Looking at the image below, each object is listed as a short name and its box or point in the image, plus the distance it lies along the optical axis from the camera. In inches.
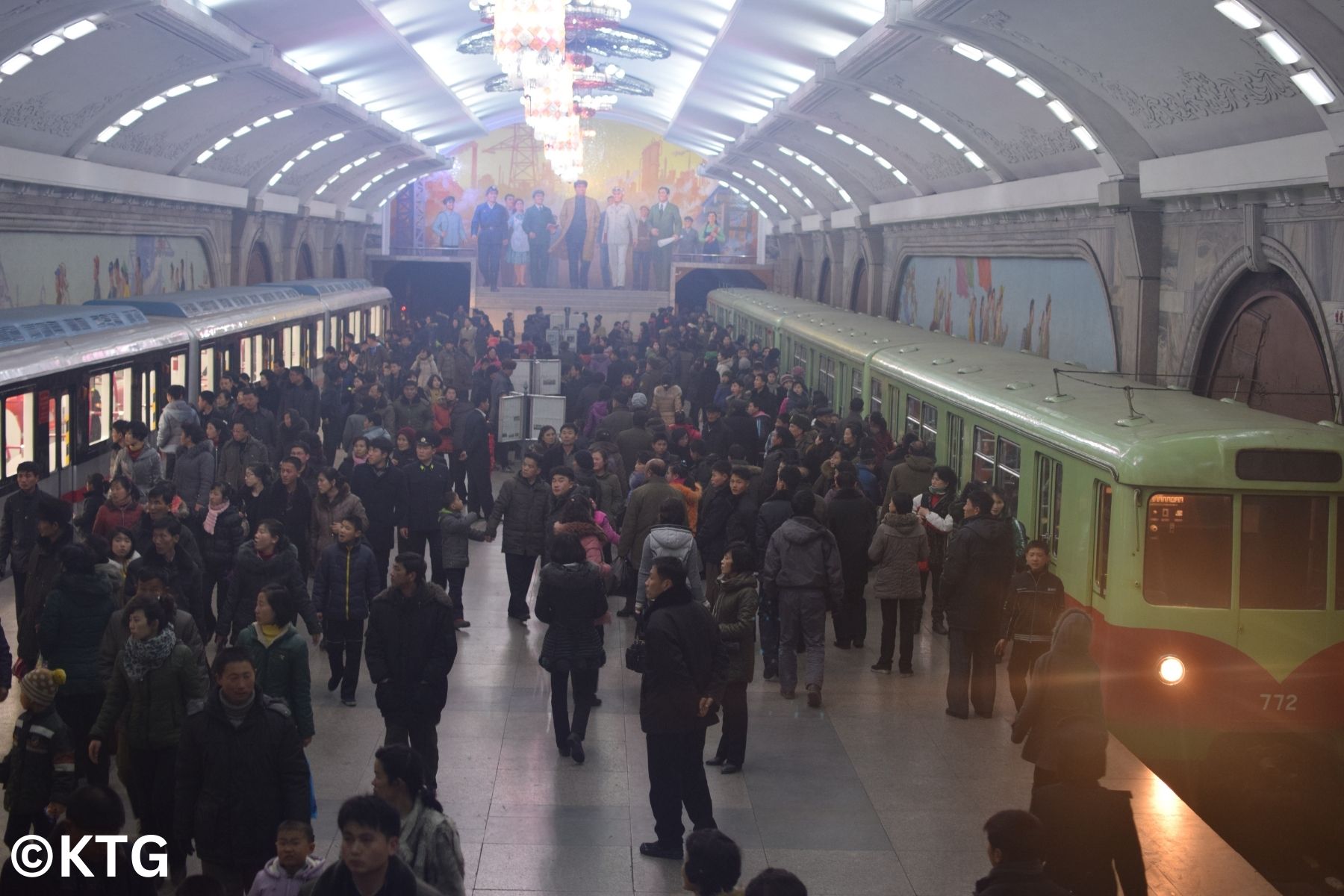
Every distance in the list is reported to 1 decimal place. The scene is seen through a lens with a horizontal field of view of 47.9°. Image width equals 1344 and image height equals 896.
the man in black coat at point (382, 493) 443.2
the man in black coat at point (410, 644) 289.0
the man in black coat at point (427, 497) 445.4
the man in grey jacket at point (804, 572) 377.1
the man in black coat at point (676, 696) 276.1
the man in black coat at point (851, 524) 432.1
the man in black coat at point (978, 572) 372.8
